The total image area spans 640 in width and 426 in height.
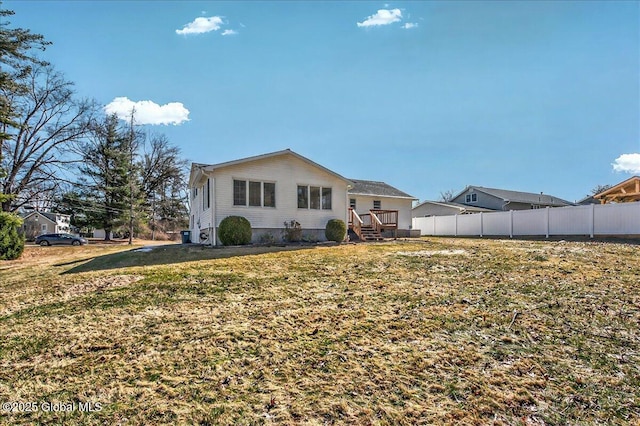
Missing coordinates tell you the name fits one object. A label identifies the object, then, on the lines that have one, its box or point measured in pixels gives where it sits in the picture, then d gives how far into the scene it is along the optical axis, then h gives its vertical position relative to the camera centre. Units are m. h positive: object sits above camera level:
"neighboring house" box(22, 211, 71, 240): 42.94 +0.32
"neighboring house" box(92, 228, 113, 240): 43.74 -1.34
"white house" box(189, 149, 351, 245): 13.68 +1.32
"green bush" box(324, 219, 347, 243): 15.30 -0.42
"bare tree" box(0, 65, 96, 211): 25.52 +7.26
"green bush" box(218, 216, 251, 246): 12.95 -0.32
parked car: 28.64 -1.31
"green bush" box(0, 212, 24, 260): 15.98 -0.58
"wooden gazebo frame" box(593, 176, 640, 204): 19.05 +1.74
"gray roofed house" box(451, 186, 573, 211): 31.77 +2.20
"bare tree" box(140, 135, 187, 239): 41.03 +5.43
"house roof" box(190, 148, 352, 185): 13.23 +2.72
